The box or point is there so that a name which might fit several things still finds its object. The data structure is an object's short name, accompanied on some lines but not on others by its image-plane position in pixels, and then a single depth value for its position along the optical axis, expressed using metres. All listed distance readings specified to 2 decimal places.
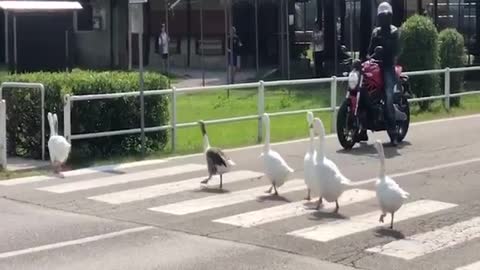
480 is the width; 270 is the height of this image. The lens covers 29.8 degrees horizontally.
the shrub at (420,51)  19.94
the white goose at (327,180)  9.05
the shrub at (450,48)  21.62
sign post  13.38
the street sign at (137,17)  13.70
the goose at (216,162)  10.45
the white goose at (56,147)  11.55
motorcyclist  14.16
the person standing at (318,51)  31.14
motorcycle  13.91
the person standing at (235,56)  28.53
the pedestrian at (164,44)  34.96
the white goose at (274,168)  9.97
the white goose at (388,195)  8.39
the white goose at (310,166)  9.28
